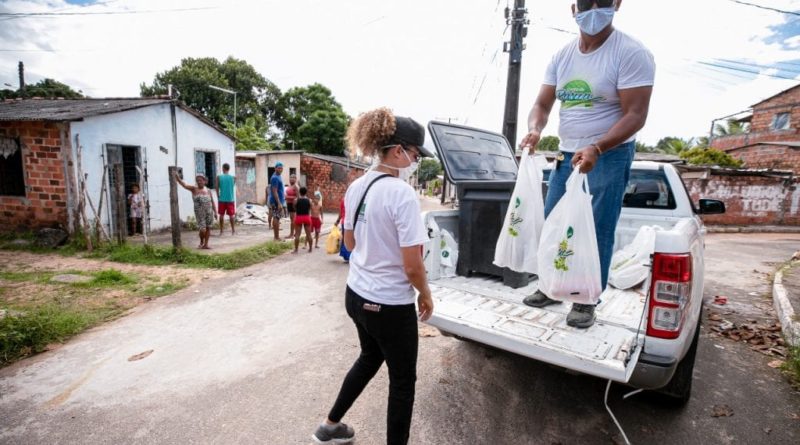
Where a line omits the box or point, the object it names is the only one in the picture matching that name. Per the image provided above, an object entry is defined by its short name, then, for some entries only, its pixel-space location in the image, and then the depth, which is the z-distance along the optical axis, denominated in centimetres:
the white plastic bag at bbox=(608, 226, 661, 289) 310
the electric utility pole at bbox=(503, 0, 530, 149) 942
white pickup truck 198
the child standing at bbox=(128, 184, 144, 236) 942
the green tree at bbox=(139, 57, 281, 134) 2919
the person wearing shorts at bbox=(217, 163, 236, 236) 1001
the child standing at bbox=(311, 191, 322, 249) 852
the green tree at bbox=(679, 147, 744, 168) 1923
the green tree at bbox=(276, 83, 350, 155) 2791
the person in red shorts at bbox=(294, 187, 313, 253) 795
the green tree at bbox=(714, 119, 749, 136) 2819
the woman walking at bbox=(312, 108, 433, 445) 179
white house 804
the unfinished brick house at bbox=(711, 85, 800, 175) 1822
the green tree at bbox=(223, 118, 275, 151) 2456
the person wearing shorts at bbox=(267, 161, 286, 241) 916
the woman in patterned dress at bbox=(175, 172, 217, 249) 811
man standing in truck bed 217
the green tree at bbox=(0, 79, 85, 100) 2648
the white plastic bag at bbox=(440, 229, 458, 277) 342
